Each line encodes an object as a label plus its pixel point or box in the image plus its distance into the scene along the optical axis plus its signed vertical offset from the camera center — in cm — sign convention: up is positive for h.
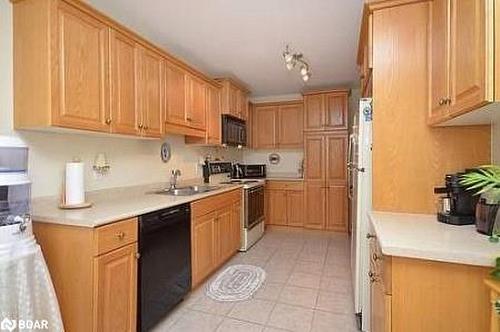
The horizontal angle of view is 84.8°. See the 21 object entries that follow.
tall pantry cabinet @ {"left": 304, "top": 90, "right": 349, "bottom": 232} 434 +8
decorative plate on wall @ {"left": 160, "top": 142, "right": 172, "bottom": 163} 306 +14
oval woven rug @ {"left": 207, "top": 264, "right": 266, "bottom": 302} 242 -117
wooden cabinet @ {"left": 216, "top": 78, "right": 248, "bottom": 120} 382 +98
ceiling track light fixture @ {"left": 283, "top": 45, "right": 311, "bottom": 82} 270 +110
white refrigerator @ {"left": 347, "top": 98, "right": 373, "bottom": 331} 186 -30
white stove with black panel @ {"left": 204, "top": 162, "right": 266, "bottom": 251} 367 -53
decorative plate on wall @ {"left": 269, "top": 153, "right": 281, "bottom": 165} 520 +11
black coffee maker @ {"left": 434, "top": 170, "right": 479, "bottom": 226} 138 -20
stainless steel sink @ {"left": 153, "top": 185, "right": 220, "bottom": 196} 280 -29
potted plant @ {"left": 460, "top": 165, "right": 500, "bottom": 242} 87 -16
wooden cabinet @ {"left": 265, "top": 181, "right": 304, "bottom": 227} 455 -66
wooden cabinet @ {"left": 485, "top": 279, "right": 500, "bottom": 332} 85 -44
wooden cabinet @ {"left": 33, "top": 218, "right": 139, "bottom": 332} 149 -61
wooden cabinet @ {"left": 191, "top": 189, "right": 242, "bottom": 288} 250 -71
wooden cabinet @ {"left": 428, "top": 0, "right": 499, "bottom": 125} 92 +44
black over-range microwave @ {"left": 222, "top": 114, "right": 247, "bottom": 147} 387 +50
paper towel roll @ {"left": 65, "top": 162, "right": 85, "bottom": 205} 183 -13
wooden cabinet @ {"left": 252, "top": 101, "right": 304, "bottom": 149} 480 +70
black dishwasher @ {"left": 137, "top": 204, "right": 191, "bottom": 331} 182 -73
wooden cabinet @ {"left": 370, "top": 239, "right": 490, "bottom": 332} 100 -51
